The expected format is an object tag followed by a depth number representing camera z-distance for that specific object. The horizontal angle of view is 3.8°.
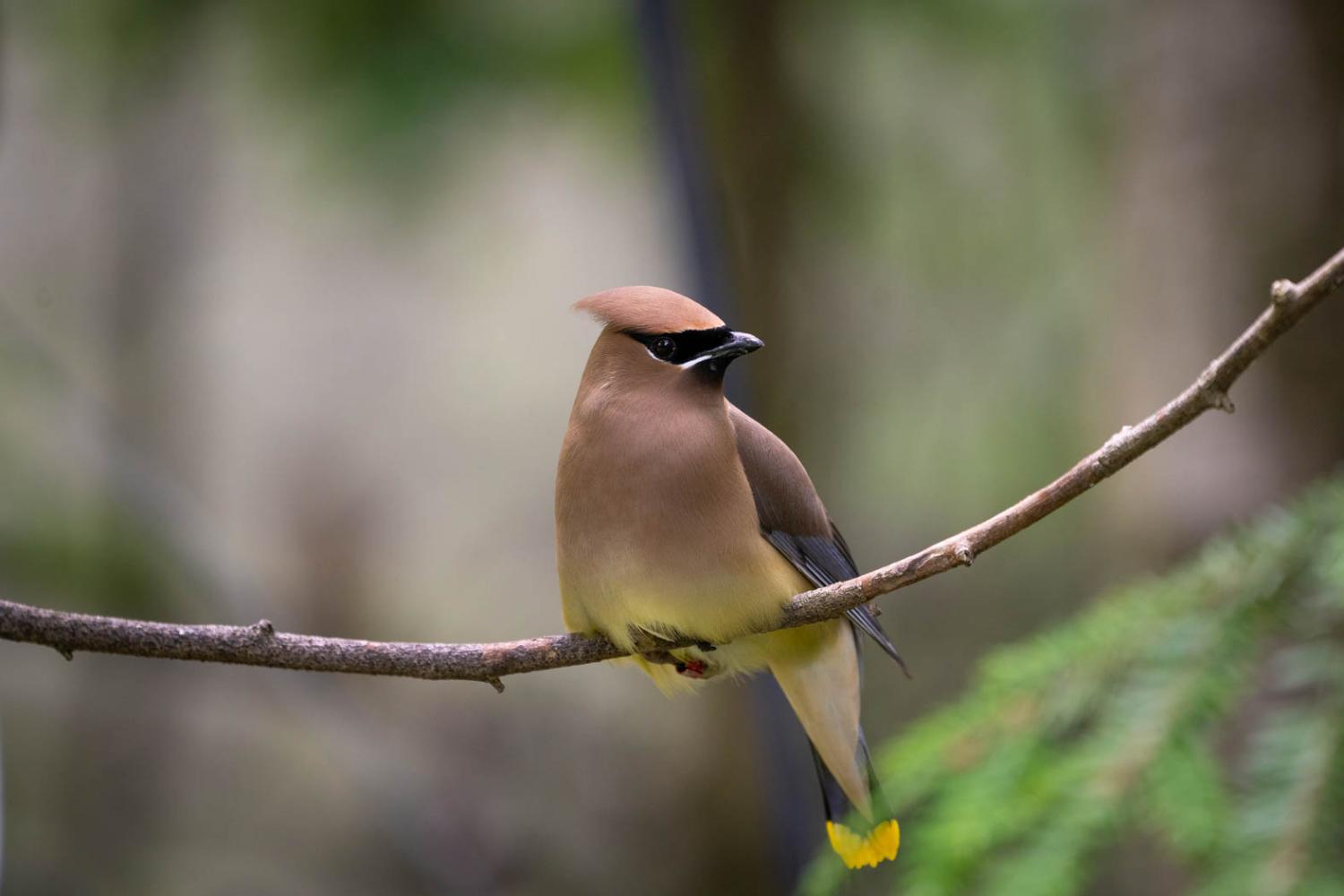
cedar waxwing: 4.59
